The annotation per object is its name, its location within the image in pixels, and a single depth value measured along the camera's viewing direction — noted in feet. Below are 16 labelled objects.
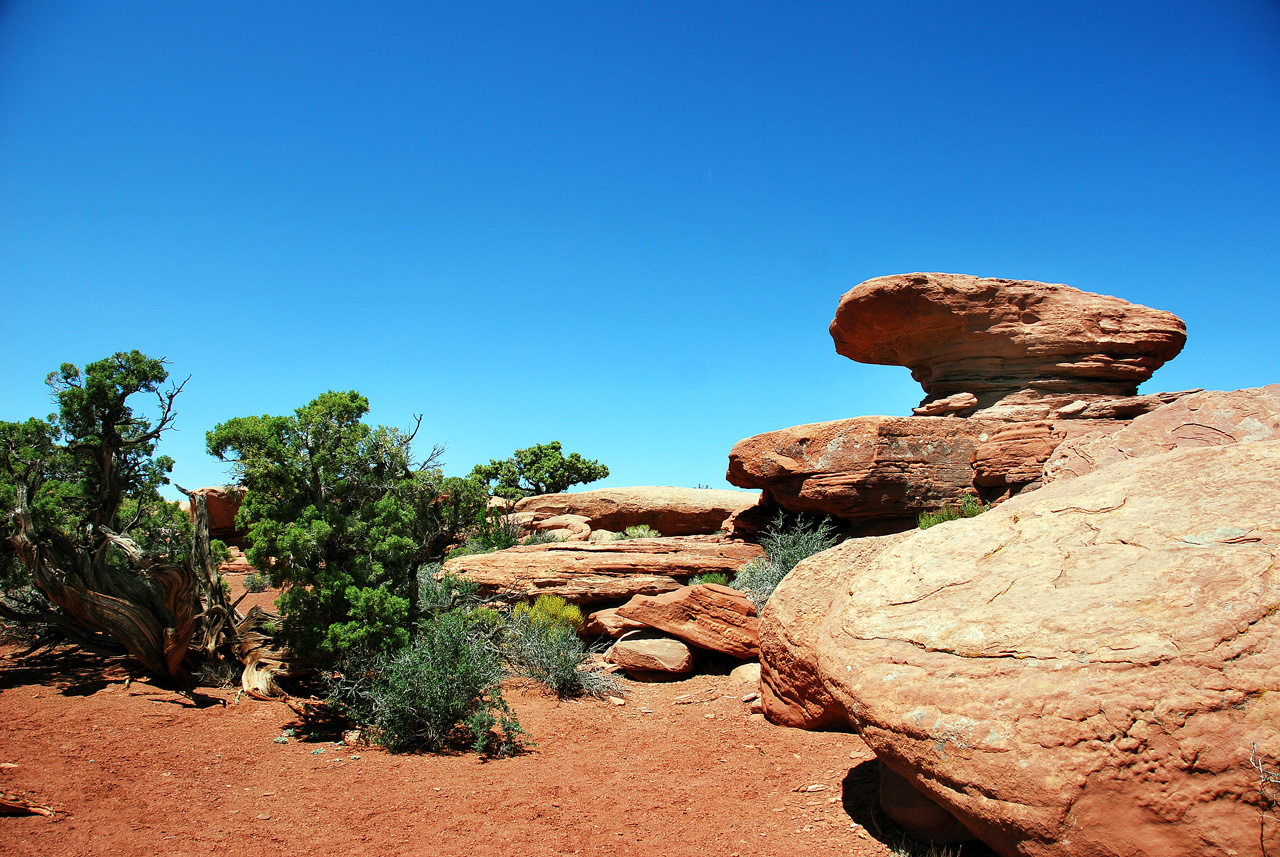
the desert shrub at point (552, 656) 28.32
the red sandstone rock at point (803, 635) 20.95
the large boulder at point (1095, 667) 9.58
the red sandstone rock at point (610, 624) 33.32
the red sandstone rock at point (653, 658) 30.40
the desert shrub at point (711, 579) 37.11
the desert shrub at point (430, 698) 22.20
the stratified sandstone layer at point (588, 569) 35.86
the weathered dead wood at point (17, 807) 15.06
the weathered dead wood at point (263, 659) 27.07
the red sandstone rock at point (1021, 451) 36.40
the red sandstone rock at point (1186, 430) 27.96
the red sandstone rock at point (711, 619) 30.76
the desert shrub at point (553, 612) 32.99
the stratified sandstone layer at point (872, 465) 41.60
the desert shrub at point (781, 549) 36.14
